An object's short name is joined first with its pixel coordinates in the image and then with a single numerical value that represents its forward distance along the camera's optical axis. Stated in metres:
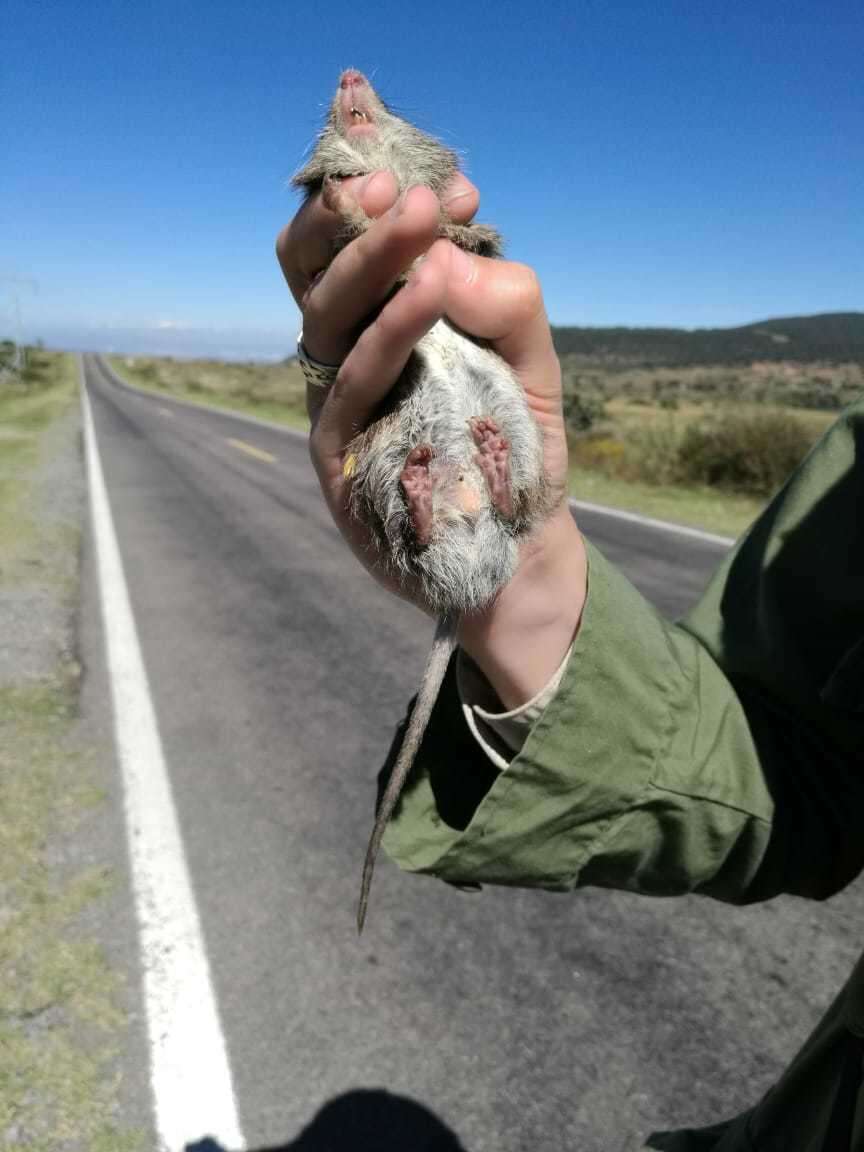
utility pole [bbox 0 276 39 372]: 57.41
